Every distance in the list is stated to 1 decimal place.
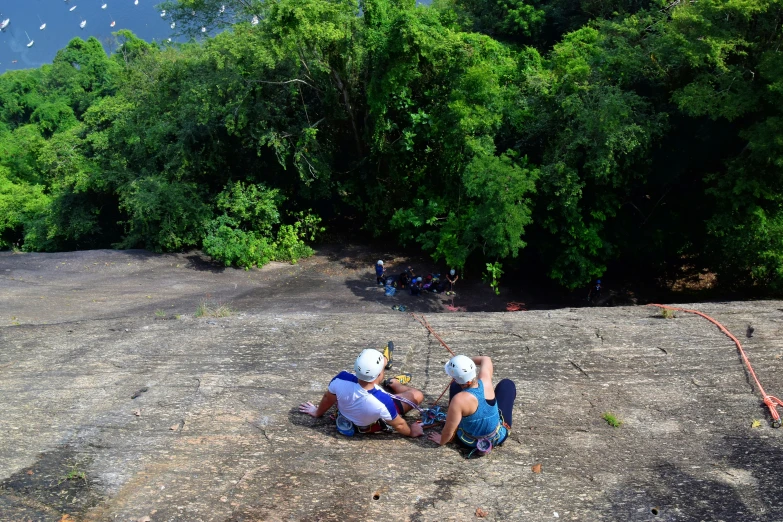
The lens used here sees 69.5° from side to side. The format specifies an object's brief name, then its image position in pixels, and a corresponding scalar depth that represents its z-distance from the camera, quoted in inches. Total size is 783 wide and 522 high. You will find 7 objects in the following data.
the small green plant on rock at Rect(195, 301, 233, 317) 363.3
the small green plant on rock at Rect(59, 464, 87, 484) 193.2
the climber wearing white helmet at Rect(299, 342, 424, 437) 204.8
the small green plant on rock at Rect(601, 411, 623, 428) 232.1
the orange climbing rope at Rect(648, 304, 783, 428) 227.8
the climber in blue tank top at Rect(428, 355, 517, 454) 197.9
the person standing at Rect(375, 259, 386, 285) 677.3
